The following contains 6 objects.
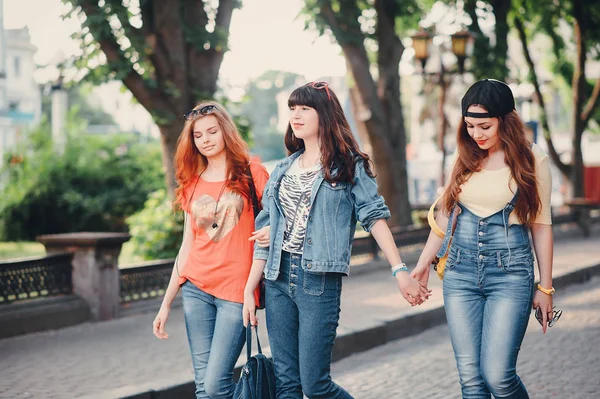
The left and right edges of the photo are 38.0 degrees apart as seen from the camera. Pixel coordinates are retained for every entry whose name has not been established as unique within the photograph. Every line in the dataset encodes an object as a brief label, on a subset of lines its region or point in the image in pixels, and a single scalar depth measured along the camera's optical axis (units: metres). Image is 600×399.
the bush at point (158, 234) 12.54
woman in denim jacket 4.09
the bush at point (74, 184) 21.42
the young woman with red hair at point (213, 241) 4.32
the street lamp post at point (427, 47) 17.86
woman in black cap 4.16
